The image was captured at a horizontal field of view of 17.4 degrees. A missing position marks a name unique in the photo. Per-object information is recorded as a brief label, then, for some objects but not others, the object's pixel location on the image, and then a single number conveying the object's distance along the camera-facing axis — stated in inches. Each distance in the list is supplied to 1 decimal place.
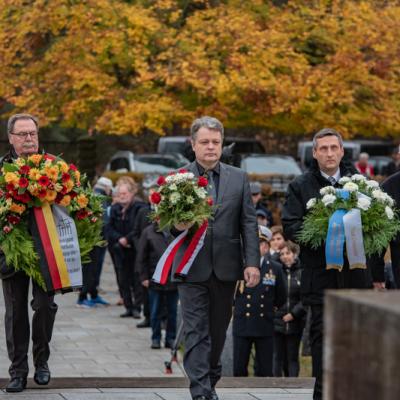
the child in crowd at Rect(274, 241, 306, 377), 508.1
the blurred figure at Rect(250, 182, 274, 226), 670.5
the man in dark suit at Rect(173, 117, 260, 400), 338.3
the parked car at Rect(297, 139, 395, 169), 1376.7
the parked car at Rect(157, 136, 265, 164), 1240.2
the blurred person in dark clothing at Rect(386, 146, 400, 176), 1196.2
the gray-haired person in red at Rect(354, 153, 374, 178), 1190.9
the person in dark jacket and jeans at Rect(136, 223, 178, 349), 581.6
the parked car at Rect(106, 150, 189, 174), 1110.4
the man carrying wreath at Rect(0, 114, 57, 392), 355.3
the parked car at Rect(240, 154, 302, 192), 1081.4
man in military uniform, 476.1
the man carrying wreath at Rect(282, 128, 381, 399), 343.6
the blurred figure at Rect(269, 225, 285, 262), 532.3
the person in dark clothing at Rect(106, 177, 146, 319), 692.1
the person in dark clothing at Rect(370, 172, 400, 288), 370.3
